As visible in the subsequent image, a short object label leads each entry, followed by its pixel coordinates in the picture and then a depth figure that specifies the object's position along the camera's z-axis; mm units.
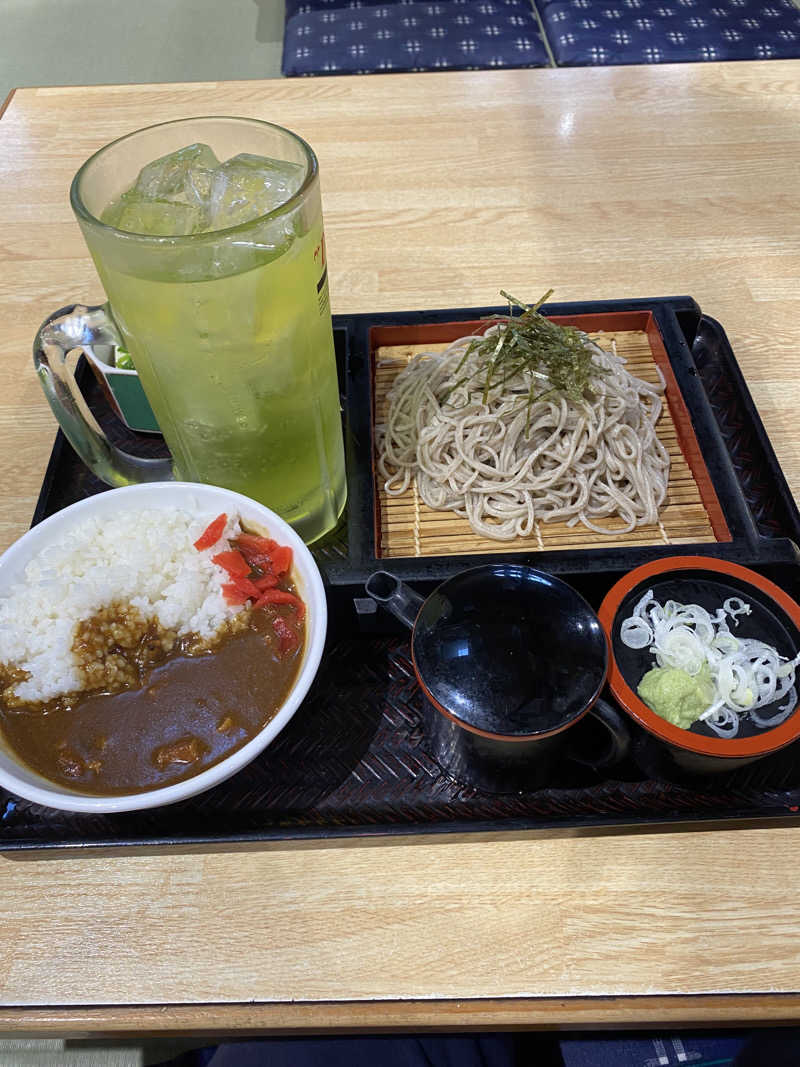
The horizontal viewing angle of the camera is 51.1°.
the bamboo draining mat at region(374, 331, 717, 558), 463
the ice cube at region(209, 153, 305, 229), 357
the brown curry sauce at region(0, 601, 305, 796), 343
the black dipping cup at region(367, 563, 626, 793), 320
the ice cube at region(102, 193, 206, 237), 361
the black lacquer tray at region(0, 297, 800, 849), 363
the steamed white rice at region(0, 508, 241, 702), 362
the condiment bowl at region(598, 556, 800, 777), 337
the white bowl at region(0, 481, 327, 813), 322
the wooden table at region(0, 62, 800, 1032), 331
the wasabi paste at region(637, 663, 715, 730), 346
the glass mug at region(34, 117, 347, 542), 335
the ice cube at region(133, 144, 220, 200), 375
